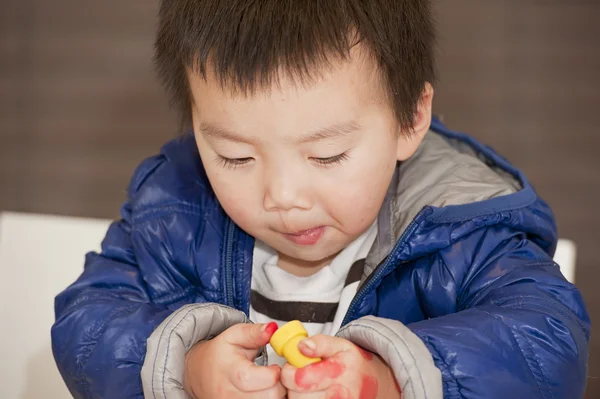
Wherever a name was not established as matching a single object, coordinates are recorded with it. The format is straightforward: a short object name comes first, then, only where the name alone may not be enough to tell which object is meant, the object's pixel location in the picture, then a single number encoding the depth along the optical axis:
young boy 0.99
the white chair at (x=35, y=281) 1.22
